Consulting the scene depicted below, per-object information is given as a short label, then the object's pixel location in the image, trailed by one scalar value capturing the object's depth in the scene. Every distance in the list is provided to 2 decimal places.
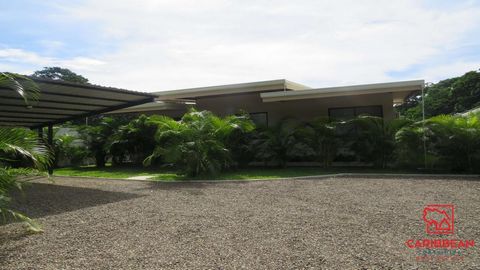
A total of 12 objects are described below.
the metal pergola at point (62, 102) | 8.52
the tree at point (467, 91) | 37.06
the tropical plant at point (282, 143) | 12.13
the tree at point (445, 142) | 9.84
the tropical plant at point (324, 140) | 11.73
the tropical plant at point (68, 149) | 17.42
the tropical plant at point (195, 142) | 10.45
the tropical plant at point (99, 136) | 16.41
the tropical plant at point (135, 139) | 15.11
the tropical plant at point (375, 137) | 11.26
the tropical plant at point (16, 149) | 4.61
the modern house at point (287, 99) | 12.29
